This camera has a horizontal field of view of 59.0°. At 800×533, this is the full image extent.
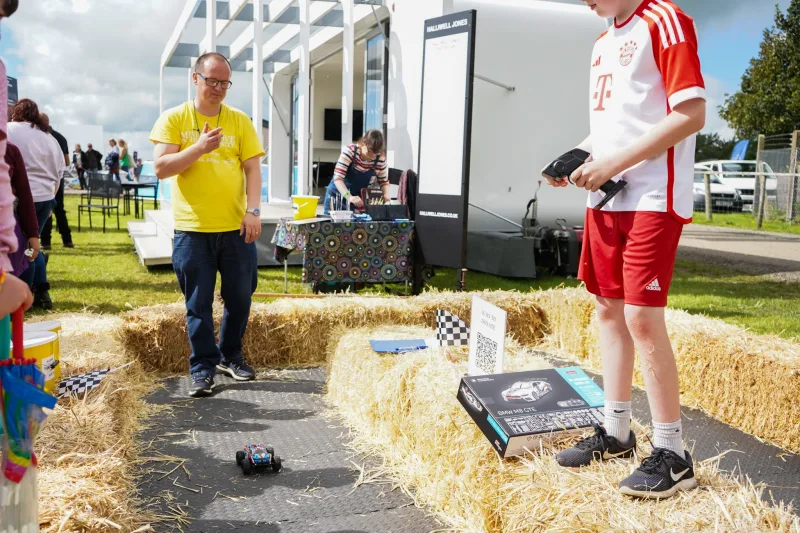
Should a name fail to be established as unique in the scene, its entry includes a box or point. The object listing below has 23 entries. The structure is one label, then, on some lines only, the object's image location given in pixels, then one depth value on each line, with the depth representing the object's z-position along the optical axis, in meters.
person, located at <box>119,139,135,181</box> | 21.38
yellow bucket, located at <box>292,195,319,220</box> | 6.60
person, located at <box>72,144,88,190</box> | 20.94
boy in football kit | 1.90
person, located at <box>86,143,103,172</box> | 19.02
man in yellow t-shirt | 3.77
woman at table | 6.95
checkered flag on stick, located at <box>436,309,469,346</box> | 3.75
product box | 2.23
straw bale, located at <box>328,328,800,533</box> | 1.78
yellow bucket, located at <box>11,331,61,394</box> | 2.96
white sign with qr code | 2.84
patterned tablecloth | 6.48
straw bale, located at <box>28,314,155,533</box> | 1.82
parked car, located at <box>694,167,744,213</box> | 19.42
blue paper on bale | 3.56
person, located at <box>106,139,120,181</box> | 20.39
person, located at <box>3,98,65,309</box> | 6.13
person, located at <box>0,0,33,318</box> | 1.33
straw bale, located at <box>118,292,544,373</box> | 4.32
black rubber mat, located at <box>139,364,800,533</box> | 2.49
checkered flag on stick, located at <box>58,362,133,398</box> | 2.92
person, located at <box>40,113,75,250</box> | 9.10
